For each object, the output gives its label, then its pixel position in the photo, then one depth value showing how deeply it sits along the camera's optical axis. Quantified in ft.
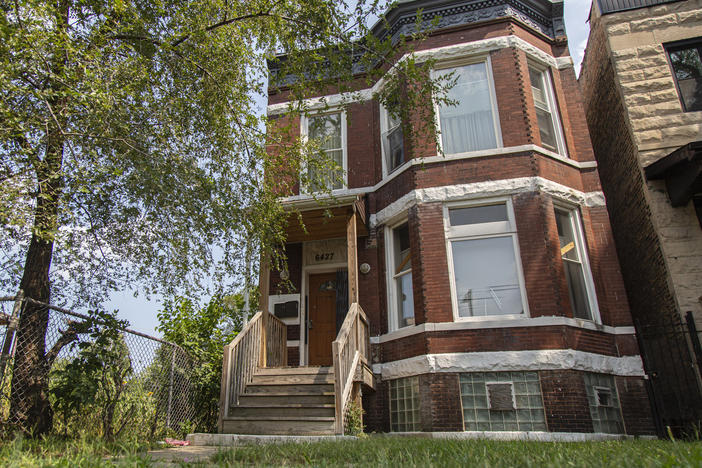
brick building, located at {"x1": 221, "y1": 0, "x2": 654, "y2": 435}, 24.67
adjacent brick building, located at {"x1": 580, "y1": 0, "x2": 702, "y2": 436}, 25.14
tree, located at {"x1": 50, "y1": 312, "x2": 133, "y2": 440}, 17.69
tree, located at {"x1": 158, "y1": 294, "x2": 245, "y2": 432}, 27.94
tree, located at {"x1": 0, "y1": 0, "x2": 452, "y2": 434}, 16.80
